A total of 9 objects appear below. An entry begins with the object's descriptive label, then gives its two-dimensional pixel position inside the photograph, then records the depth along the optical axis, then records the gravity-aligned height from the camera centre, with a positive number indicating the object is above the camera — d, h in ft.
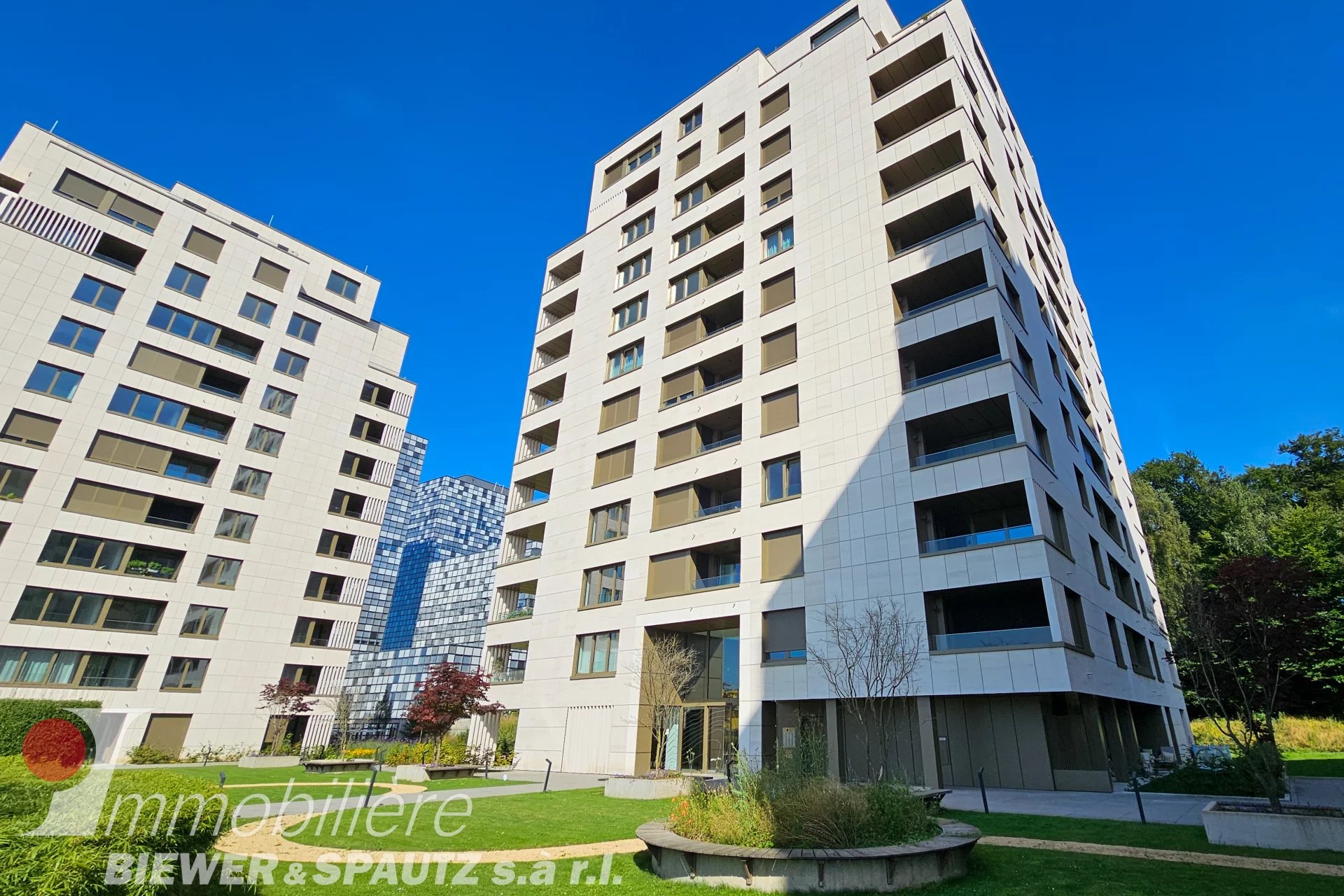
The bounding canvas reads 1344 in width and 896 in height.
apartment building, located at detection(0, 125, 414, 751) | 117.70 +44.26
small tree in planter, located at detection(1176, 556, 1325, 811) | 51.67 +10.71
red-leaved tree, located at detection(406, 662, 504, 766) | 94.94 +1.29
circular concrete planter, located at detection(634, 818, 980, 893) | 28.40 -5.41
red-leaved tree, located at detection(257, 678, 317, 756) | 128.98 -0.26
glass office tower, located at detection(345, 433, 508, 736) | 451.53 +86.10
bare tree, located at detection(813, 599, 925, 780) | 74.18 +8.99
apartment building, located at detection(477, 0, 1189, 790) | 79.46 +40.63
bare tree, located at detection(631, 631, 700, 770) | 95.81 +6.46
